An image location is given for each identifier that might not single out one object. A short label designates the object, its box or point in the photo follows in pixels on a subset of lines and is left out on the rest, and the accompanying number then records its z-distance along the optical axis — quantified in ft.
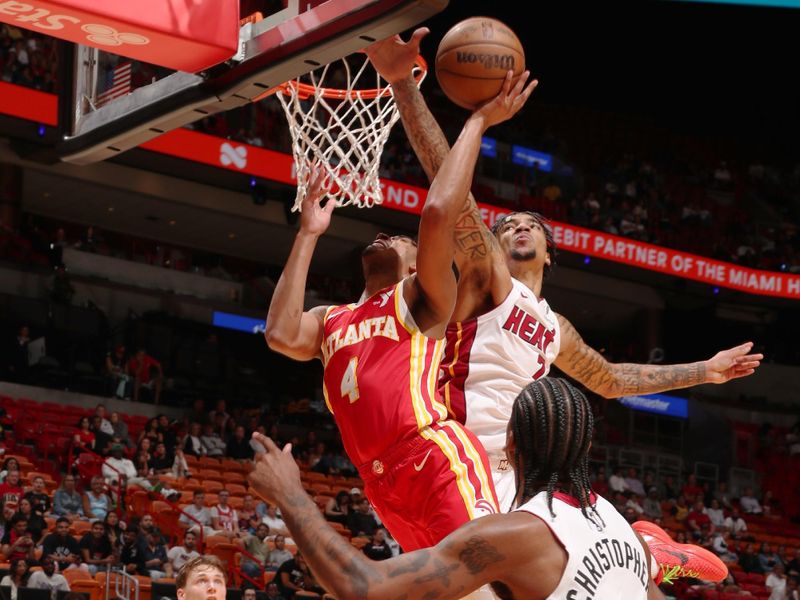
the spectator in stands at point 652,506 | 60.14
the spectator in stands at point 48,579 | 32.09
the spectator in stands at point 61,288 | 58.90
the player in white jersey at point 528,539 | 8.18
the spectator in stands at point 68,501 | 39.22
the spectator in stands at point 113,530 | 36.65
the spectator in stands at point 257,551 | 38.50
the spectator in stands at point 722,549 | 55.06
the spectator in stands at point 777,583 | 51.02
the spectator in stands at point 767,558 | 55.16
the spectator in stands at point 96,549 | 35.55
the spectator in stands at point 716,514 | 62.17
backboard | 13.84
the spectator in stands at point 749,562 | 54.93
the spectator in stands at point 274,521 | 42.93
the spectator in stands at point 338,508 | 45.08
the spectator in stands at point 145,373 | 58.44
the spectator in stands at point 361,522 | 44.01
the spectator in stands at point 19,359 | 55.42
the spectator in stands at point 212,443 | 51.88
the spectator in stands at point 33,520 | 35.50
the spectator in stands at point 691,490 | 64.60
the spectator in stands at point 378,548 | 39.93
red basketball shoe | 15.80
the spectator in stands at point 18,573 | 31.48
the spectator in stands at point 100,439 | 45.60
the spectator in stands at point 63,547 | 34.60
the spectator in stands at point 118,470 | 42.75
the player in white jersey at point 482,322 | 14.67
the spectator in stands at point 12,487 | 37.14
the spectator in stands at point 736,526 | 61.11
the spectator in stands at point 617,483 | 61.41
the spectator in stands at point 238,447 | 53.01
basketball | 13.76
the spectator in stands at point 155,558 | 36.29
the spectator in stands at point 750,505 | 67.77
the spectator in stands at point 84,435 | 45.16
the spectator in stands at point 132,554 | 36.24
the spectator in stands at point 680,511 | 60.95
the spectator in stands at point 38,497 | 36.55
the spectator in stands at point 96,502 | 40.09
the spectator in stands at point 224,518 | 41.37
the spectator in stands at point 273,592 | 35.45
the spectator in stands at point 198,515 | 41.34
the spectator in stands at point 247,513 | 42.63
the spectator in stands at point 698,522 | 58.49
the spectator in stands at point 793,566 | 53.71
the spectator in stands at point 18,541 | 33.83
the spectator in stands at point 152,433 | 48.06
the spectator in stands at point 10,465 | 38.52
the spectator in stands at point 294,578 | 36.91
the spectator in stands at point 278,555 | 39.19
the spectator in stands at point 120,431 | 47.49
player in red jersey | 13.02
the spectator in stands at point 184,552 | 37.29
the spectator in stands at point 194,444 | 51.01
